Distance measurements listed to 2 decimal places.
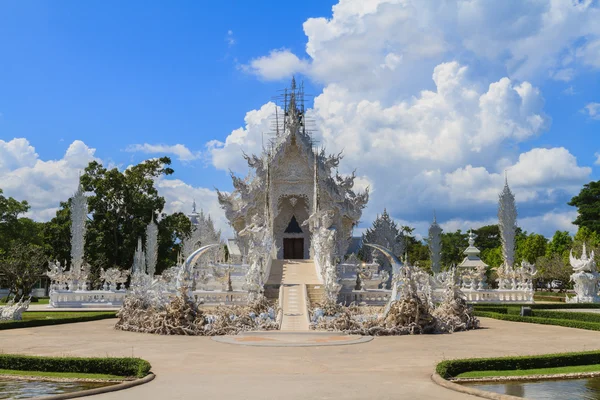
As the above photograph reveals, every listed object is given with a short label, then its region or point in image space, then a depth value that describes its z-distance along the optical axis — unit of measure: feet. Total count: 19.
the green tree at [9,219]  152.56
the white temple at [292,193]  115.96
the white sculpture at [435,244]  139.44
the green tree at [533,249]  183.32
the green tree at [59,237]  136.36
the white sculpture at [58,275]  96.84
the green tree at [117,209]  140.14
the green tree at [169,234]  150.82
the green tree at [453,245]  220.55
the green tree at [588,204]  178.18
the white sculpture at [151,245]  138.62
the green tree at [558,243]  169.68
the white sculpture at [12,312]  64.54
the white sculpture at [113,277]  99.40
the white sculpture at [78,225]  104.44
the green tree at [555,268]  142.51
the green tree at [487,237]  256.32
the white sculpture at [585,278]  97.81
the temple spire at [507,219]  117.60
